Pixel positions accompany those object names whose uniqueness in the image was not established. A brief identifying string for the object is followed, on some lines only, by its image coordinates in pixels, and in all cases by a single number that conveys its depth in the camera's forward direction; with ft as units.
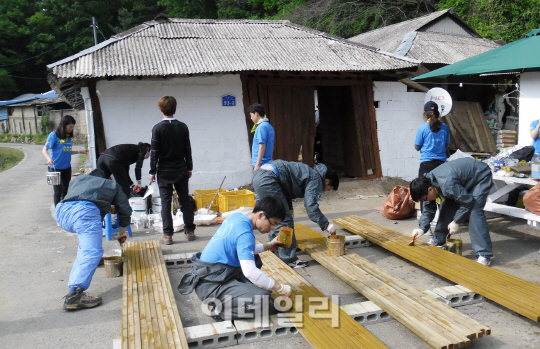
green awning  20.16
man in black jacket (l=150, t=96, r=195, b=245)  18.24
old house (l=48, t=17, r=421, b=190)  25.77
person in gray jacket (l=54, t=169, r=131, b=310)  12.66
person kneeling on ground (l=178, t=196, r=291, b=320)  10.76
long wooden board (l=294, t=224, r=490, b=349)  9.95
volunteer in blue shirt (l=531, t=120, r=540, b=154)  20.21
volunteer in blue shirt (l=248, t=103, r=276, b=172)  19.33
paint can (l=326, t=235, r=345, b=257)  15.80
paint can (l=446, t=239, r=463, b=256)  16.19
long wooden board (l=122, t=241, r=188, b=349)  10.13
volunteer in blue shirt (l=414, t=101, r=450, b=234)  19.85
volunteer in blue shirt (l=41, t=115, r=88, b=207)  21.47
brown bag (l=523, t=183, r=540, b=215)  16.61
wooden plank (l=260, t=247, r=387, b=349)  9.82
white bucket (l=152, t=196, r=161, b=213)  24.30
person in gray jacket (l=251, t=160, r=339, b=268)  15.29
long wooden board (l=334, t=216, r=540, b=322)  11.50
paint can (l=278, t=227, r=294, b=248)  12.34
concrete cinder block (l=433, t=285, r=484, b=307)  12.41
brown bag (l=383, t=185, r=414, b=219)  22.45
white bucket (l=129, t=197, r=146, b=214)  23.20
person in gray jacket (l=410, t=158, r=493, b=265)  15.23
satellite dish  26.76
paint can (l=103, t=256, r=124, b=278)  15.40
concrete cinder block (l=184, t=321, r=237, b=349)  10.50
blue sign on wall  28.04
